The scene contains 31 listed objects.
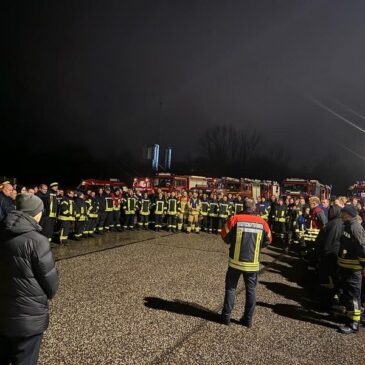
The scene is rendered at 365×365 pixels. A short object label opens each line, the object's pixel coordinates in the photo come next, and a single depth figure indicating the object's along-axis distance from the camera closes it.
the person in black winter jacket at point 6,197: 7.52
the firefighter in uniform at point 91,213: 11.36
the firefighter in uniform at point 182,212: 14.04
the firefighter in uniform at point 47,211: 9.43
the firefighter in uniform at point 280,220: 13.25
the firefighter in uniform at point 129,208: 13.35
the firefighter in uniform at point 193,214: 13.89
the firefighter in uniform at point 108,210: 12.29
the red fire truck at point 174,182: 18.95
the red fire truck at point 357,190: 18.25
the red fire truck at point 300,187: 19.16
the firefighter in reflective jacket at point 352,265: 4.87
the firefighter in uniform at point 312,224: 7.67
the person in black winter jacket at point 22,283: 2.48
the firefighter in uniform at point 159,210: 13.82
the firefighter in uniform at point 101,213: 12.06
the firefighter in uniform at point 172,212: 13.84
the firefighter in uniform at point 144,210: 13.64
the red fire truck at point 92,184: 16.17
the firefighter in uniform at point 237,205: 14.73
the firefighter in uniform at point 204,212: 14.32
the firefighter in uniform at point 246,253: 4.79
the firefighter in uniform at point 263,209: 14.08
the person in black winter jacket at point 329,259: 5.83
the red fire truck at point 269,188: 22.20
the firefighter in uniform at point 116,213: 12.73
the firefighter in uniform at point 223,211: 14.13
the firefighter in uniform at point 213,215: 14.31
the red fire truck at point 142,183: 18.74
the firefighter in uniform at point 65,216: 9.98
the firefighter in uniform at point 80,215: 10.62
